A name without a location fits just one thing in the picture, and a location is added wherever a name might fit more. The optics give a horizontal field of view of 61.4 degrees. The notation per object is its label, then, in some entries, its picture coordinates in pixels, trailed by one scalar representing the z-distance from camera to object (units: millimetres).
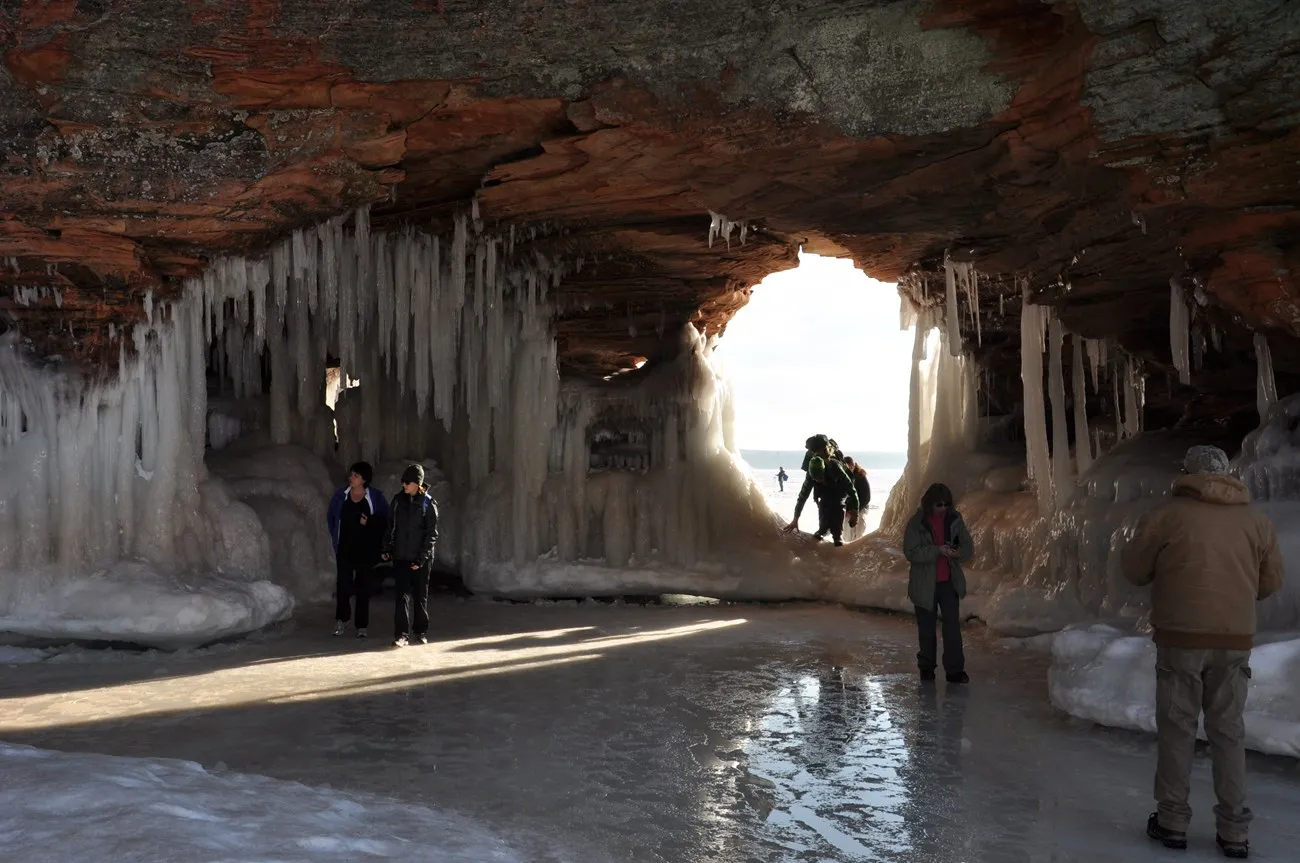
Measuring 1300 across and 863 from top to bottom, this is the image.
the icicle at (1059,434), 11805
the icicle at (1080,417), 12766
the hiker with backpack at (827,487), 15968
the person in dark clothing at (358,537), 10422
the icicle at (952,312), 11719
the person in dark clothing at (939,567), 8258
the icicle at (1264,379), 9773
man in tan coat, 4531
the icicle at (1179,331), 9852
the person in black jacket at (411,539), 9891
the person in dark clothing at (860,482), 18516
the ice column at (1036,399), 11570
